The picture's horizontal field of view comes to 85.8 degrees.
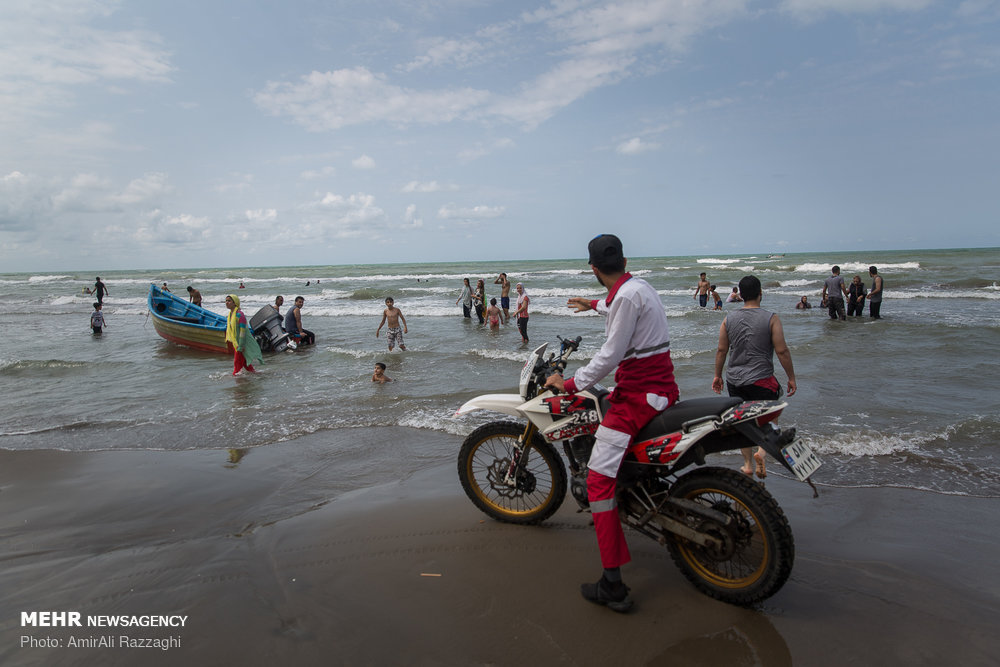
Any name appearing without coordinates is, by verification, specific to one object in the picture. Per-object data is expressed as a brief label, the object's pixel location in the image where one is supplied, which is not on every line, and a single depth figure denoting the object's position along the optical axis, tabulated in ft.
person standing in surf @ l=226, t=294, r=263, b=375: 36.58
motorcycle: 9.09
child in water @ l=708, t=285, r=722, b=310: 73.36
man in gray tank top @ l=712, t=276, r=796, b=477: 15.21
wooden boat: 49.57
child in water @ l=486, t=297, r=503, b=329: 61.36
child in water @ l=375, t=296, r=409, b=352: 46.14
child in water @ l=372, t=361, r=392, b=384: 33.60
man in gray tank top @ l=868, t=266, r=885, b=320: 57.67
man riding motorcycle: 9.41
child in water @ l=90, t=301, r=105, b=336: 62.49
